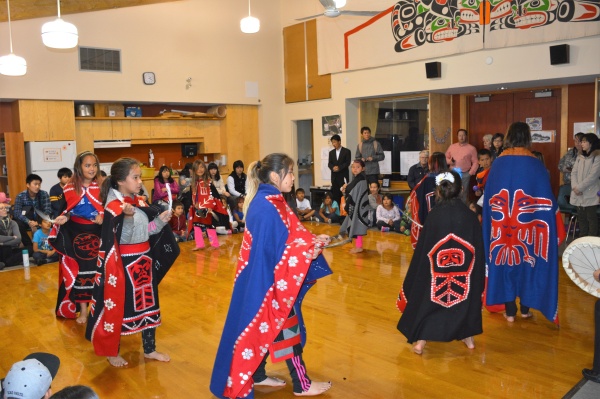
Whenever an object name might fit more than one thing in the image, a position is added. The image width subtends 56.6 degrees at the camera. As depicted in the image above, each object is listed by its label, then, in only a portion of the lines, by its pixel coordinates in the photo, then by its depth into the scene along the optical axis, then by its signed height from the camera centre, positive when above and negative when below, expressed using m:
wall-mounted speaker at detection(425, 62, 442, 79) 8.95 +1.18
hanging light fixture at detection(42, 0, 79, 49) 4.97 +1.06
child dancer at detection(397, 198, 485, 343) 3.59 -0.87
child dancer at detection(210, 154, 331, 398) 2.88 -0.72
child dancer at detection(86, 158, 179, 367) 3.54 -0.75
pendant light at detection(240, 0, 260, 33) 7.73 +1.71
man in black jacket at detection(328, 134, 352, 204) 9.72 -0.39
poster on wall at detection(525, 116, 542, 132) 9.02 +0.27
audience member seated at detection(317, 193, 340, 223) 9.63 -1.15
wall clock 10.40 +1.35
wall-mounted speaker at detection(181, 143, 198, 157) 11.58 -0.02
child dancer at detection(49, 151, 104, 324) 4.47 -0.66
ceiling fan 6.34 +1.59
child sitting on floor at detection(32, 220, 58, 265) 7.20 -1.25
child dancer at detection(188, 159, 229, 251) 7.77 -0.79
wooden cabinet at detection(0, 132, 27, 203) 9.02 -0.12
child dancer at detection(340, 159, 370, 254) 6.87 -0.73
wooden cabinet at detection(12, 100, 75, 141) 9.12 +0.56
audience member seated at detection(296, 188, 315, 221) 9.90 -1.11
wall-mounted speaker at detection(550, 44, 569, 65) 7.48 +1.15
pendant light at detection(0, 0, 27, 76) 6.78 +1.09
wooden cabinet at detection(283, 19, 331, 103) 11.48 +1.70
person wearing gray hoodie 9.70 -0.16
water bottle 7.00 -1.34
